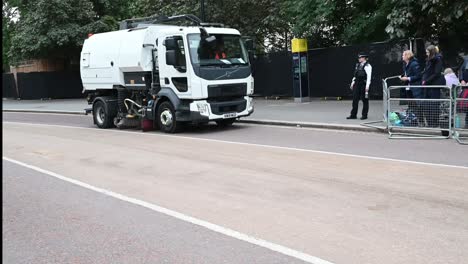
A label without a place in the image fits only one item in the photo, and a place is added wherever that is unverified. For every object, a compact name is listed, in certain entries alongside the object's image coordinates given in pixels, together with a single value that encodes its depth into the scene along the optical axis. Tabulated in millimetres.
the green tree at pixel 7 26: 37250
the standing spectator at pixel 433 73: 11992
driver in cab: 14211
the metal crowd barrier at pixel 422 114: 11414
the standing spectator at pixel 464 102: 11062
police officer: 14289
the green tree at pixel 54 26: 33500
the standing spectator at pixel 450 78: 12242
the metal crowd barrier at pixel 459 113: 11086
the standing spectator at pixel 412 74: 12328
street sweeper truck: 13844
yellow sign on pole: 20750
